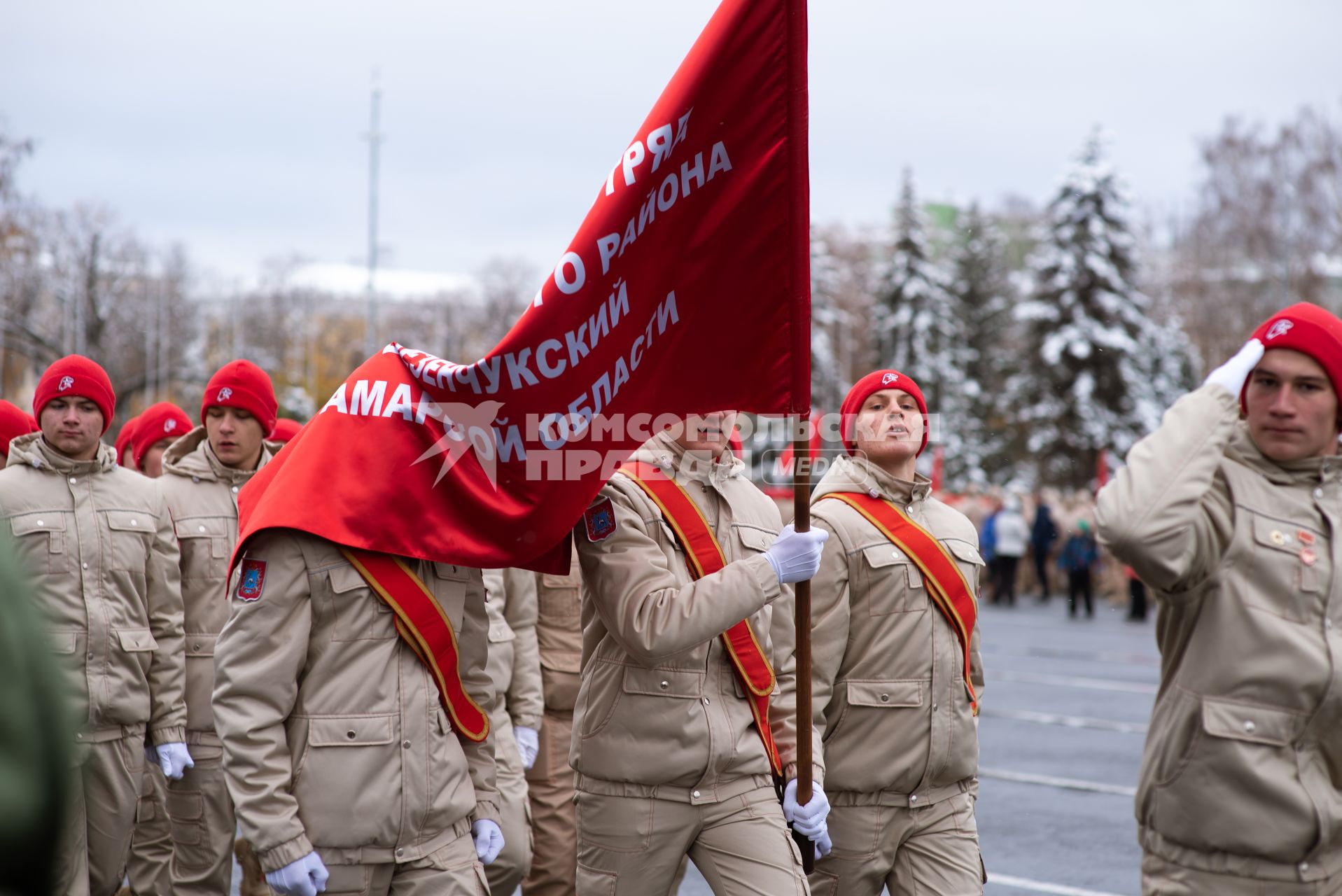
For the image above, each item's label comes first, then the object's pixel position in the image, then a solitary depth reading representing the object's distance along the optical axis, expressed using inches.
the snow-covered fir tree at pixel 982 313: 2071.9
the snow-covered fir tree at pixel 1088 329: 1654.8
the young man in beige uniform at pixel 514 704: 239.5
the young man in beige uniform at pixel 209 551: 252.2
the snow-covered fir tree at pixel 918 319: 2041.1
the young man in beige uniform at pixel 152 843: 265.3
